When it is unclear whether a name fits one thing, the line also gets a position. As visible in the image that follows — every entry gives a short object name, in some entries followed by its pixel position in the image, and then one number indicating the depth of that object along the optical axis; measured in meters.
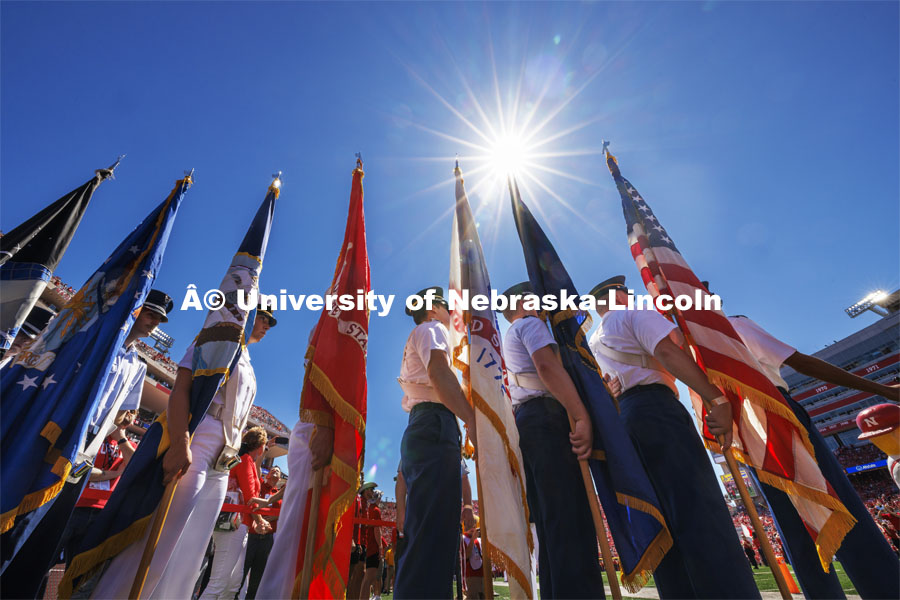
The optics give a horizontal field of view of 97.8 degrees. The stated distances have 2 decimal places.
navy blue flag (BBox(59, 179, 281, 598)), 1.91
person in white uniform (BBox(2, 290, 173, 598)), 2.09
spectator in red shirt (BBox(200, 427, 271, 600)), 3.68
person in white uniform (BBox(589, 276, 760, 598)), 1.88
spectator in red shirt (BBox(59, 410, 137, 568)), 2.93
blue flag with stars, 1.93
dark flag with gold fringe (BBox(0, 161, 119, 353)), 2.70
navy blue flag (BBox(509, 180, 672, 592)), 2.00
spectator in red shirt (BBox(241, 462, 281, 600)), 4.63
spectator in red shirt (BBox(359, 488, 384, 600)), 5.75
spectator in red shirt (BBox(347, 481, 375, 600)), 5.70
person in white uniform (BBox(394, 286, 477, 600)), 1.89
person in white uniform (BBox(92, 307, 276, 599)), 2.01
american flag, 2.13
